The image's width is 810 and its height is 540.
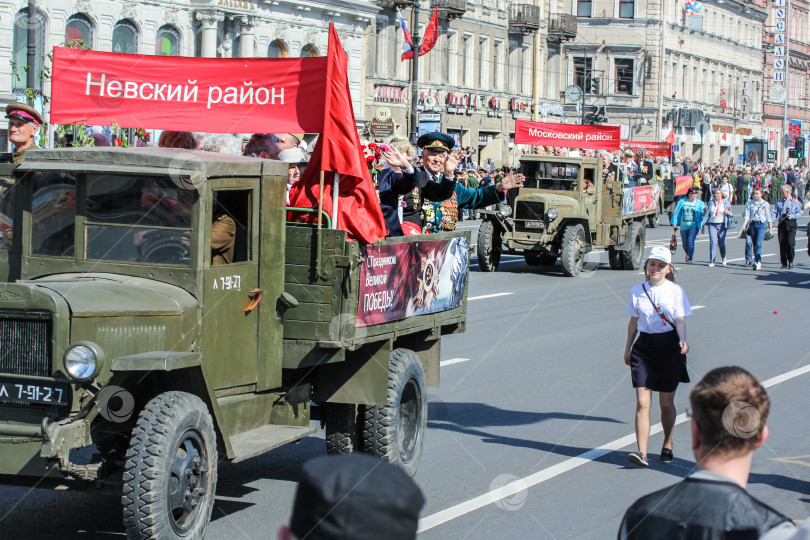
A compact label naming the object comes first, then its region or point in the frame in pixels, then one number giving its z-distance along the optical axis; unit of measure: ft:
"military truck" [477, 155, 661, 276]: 74.54
